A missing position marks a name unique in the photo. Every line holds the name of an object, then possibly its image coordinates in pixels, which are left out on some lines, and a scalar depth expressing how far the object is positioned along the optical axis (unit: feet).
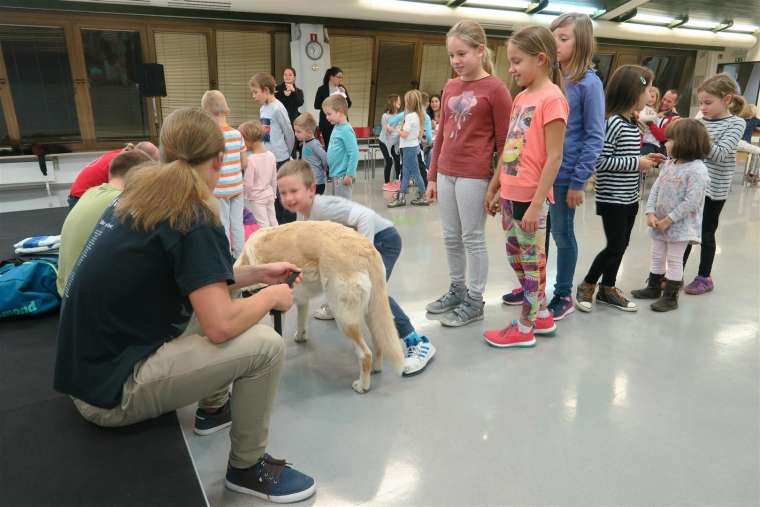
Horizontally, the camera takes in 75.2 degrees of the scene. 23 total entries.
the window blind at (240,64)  29.94
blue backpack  8.30
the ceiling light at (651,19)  37.58
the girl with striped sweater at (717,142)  11.16
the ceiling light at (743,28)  43.11
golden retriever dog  7.36
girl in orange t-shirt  8.15
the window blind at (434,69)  35.50
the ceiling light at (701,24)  40.57
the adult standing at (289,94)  24.88
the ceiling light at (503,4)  32.17
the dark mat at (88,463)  4.54
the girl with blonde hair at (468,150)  9.12
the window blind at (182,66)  28.63
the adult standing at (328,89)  25.59
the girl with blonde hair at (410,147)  23.43
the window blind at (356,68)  32.55
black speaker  26.23
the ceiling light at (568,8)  33.72
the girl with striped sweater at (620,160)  10.02
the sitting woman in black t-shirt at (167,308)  4.66
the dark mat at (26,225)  13.65
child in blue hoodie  9.16
